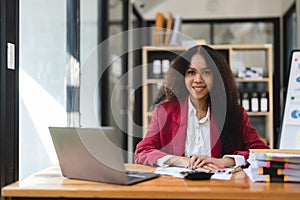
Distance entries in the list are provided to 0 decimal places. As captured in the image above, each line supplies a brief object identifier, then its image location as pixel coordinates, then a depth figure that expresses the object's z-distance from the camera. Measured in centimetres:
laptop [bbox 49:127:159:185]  147
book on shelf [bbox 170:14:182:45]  479
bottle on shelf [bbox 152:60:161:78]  462
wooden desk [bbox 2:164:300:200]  140
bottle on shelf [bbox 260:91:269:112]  448
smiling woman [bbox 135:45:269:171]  220
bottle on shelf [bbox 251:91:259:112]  450
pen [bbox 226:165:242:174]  178
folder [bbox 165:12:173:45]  481
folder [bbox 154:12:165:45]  488
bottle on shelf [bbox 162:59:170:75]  454
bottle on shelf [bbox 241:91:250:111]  452
